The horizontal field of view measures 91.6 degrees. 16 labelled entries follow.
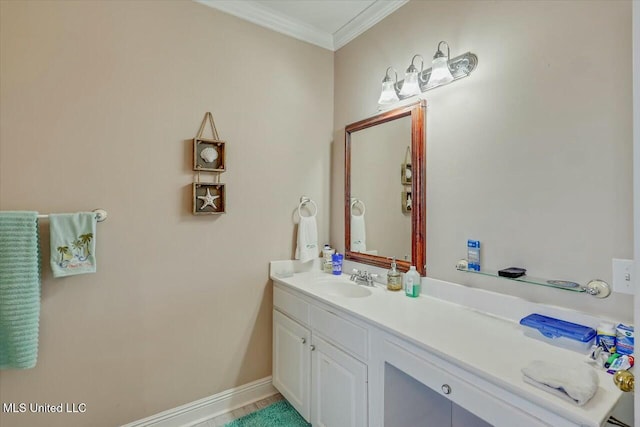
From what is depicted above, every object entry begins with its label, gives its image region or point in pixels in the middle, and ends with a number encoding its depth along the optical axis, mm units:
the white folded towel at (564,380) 794
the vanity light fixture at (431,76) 1528
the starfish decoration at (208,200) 1859
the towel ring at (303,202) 2250
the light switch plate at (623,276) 1061
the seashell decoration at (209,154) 1844
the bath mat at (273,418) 1846
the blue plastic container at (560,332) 1078
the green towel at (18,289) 1323
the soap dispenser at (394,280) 1806
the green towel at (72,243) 1433
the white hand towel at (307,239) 2196
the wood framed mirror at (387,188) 1737
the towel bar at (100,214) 1560
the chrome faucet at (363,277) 1950
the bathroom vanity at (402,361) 905
